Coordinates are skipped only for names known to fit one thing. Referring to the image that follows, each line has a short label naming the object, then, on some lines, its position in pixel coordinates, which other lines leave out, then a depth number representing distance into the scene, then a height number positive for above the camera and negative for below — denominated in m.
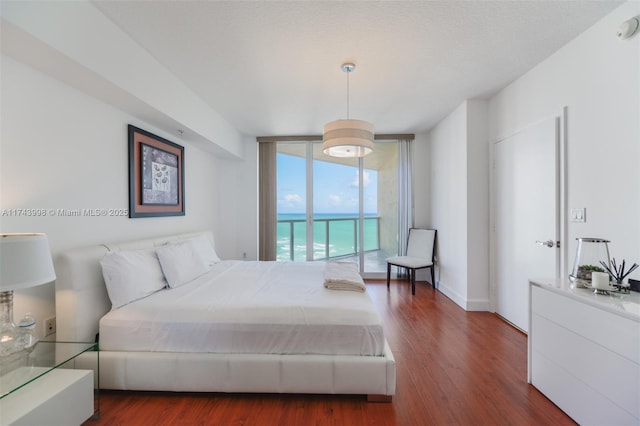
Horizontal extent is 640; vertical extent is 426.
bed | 1.78 -0.89
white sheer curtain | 4.82 +0.40
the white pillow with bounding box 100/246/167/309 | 1.96 -0.48
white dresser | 1.35 -0.81
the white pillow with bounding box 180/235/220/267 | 3.08 -0.44
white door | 2.46 -0.03
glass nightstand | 1.27 -0.78
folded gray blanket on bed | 2.32 -0.61
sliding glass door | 5.00 +0.29
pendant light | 2.32 +0.67
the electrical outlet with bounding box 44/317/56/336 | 1.83 -0.77
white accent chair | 4.09 -0.70
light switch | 2.14 -0.04
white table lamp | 1.28 -0.28
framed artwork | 2.65 +0.41
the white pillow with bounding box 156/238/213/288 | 2.42 -0.48
